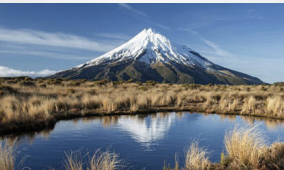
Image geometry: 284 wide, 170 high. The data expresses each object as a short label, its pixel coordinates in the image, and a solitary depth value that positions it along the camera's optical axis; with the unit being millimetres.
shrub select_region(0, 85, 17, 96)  21016
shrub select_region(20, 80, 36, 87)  37112
